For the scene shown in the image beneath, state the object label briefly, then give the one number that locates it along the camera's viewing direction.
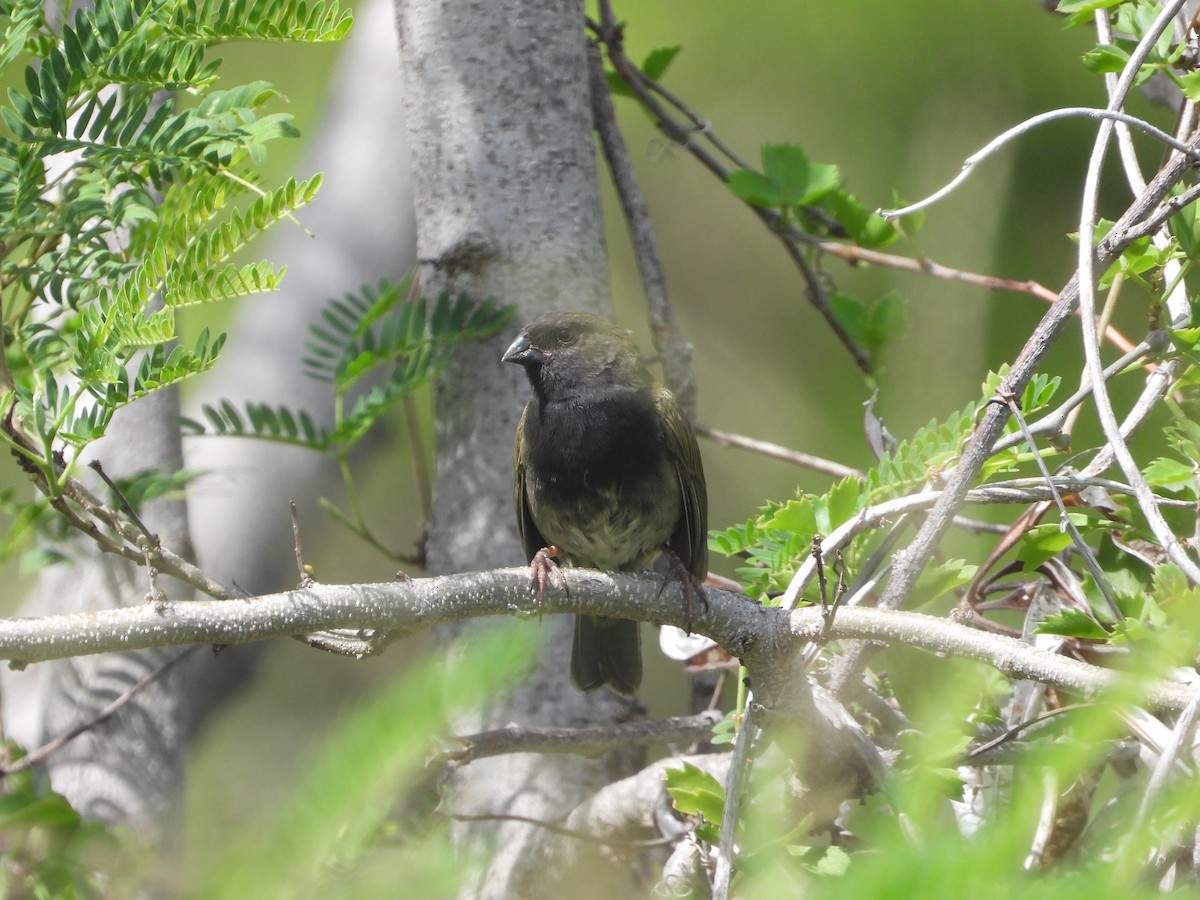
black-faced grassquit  6.13
